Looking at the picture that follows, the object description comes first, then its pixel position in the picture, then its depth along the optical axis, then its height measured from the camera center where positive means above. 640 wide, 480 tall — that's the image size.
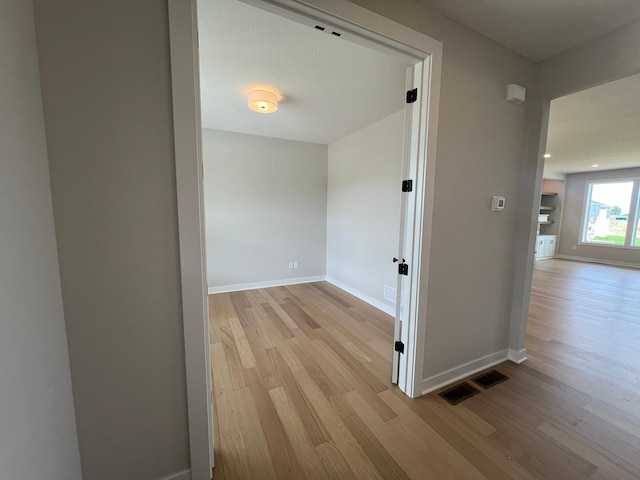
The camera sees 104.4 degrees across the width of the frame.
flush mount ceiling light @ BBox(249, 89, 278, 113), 2.42 +1.11
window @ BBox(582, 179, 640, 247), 6.46 +0.12
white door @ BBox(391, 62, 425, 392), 1.65 -0.05
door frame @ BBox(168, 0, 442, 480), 1.00 +0.35
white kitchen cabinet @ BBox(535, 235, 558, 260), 7.45 -0.91
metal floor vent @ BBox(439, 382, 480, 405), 1.79 -1.32
